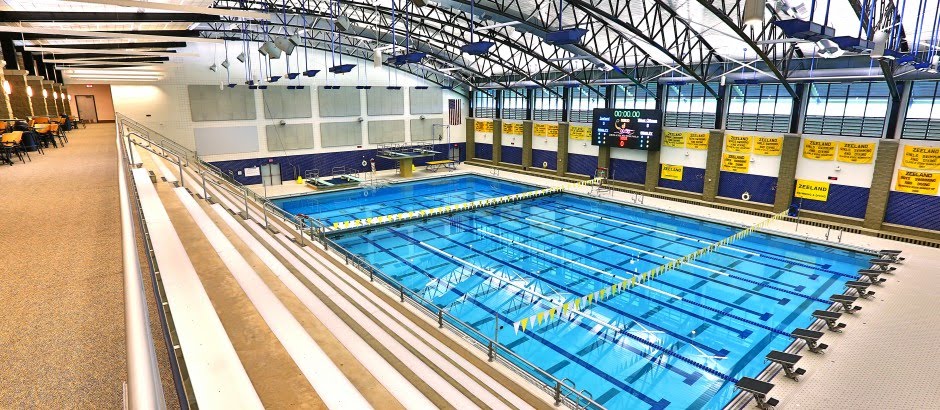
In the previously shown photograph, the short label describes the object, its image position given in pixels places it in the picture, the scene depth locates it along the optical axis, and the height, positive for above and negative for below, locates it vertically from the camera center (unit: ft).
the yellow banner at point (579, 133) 78.92 -2.48
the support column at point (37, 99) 50.90 +1.69
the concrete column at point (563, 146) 81.82 -4.82
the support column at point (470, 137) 100.68 -4.16
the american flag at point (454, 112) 100.48 +1.07
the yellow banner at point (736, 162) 60.32 -5.56
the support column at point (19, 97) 39.17 +1.58
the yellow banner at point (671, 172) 67.67 -7.66
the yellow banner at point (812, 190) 54.44 -8.12
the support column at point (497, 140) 94.48 -4.47
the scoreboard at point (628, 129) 67.67 -1.52
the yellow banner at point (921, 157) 46.39 -3.69
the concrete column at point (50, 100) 60.95 +1.98
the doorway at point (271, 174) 81.71 -9.98
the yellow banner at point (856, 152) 50.47 -3.51
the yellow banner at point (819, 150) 53.13 -3.41
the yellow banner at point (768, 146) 57.29 -3.22
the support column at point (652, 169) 69.06 -7.39
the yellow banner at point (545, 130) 84.64 -2.19
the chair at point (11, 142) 28.01 -1.61
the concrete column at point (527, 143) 88.33 -4.68
